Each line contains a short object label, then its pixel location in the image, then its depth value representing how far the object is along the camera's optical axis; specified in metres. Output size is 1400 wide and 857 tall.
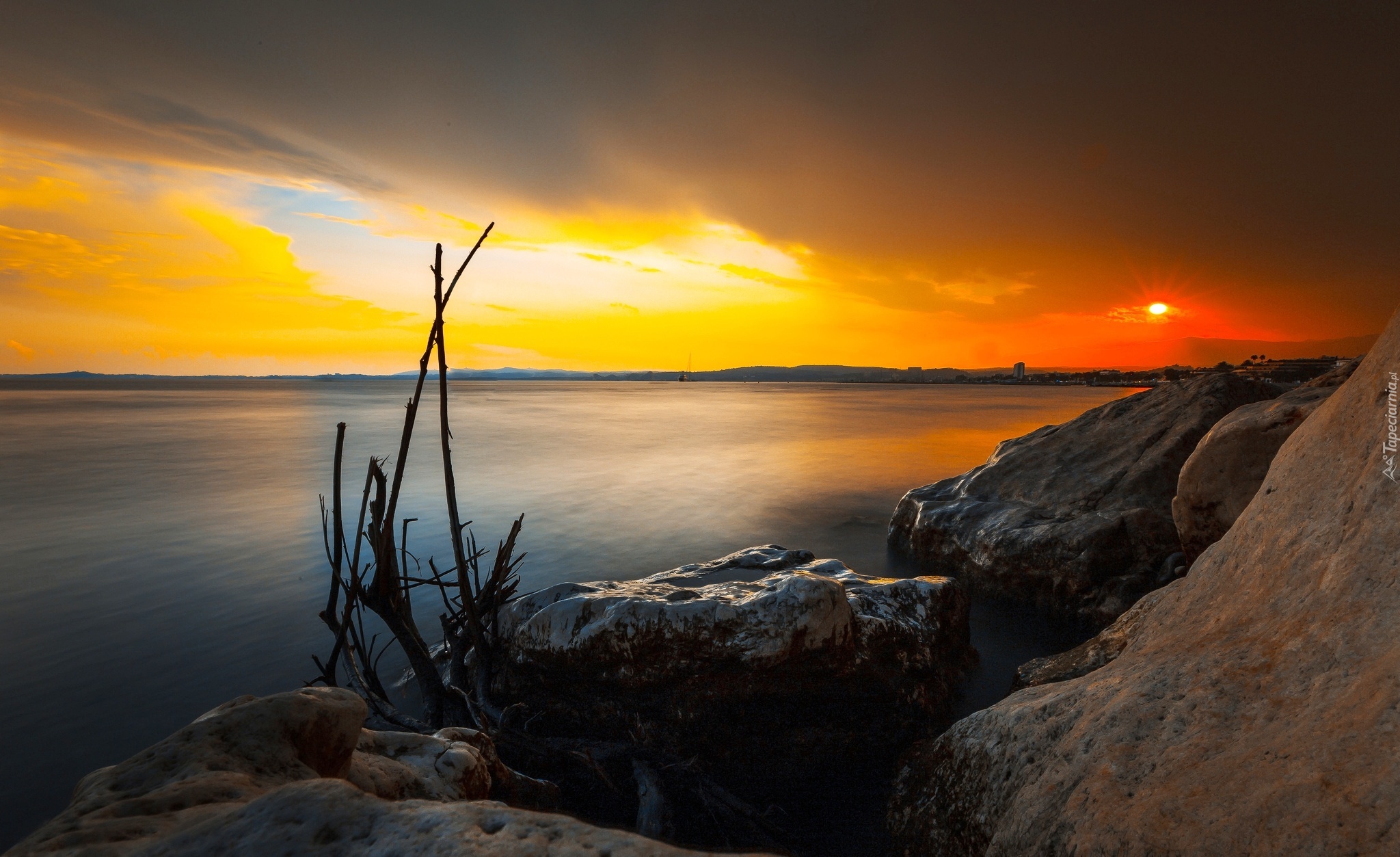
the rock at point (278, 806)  1.54
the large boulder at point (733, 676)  4.21
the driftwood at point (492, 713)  3.53
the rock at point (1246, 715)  1.68
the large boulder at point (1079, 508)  6.31
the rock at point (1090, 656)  3.92
